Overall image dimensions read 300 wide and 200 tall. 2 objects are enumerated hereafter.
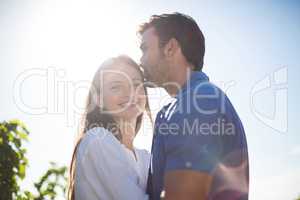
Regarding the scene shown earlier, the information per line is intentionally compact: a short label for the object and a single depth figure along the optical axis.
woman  3.19
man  2.15
